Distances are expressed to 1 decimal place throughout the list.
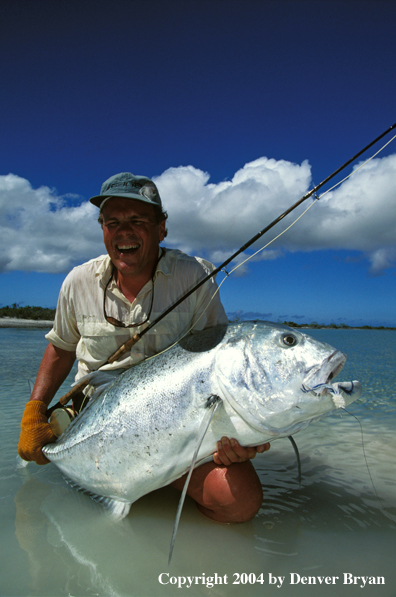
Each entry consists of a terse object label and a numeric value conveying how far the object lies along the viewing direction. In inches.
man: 41.0
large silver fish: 28.6
